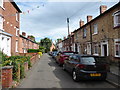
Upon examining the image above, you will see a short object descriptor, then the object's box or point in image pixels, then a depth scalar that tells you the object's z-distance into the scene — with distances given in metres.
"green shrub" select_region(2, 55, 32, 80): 4.92
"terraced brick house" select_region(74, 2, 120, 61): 9.22
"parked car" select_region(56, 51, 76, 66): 9.82
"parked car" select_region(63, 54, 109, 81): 5.00
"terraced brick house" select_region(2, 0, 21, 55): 11.77
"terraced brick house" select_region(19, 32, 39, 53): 21.03
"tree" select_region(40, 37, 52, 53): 62.85
